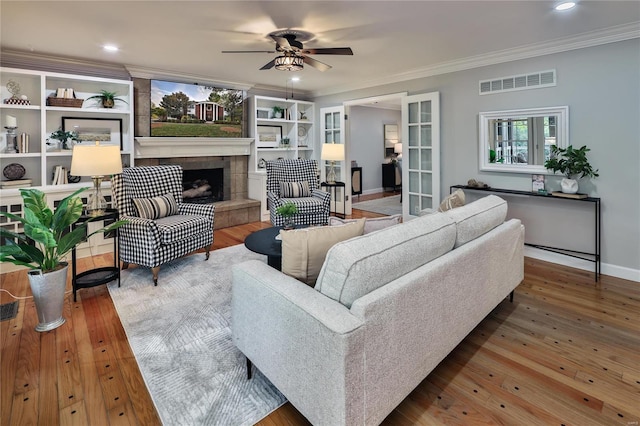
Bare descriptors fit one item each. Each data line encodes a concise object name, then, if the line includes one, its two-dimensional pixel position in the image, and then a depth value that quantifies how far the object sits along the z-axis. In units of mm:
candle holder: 3838
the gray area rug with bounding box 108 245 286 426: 1713
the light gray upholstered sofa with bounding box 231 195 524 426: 1278
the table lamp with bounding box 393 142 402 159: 9648
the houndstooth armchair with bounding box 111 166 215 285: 3289
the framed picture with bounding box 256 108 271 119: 6393
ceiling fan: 3121
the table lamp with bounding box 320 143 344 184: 5676
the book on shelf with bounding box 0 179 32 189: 3772
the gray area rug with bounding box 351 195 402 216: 6810
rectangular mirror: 3789
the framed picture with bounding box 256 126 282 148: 6461
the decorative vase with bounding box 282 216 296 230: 3014
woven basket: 4090
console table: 3426
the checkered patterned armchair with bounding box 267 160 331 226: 4746
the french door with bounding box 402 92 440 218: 4906
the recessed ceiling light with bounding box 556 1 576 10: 2722
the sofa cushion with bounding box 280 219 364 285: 1697
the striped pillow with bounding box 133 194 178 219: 3643
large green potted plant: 2365
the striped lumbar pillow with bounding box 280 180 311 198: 5125
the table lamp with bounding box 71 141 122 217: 3033
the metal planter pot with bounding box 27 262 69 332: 2408
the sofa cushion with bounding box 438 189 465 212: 2705
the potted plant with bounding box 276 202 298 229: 3076
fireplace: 5723
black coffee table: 2611
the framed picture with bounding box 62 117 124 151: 4402
